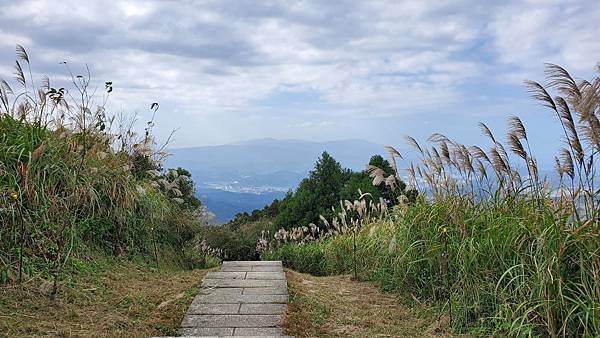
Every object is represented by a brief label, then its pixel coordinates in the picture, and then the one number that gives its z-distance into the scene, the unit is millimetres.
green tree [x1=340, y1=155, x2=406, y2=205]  12573
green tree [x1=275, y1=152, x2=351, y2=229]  14500
